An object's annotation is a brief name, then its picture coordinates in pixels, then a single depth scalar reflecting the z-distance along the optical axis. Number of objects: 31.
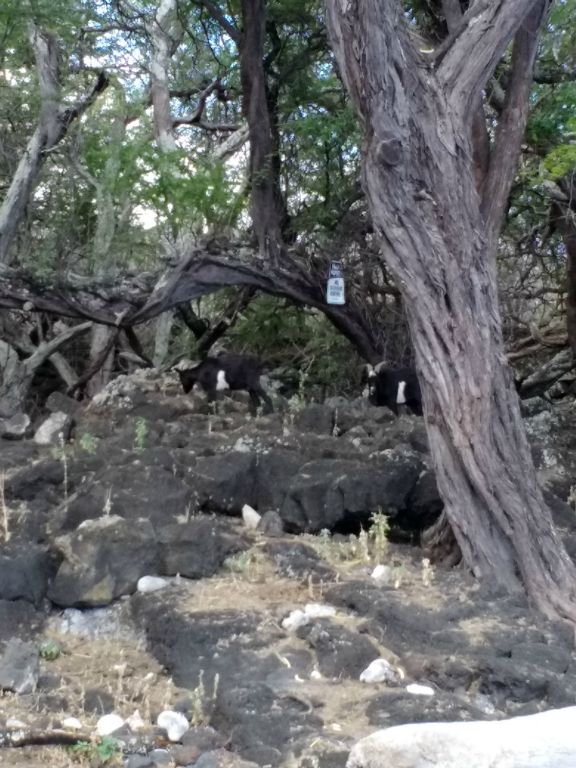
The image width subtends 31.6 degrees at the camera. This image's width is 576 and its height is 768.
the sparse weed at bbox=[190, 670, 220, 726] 4.79
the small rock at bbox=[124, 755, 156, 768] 4.22
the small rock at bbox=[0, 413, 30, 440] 9.05
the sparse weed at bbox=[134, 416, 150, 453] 8.21
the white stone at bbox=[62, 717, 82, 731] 4.65
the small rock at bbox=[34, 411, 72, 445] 8.91
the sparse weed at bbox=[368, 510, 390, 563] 6.86
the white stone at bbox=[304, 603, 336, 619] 5.74
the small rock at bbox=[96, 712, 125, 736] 4.61
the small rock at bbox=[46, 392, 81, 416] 9.86
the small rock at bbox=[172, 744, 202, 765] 4.37
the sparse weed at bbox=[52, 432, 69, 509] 7.49
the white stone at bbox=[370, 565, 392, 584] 6.35
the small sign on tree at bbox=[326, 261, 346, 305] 10.74
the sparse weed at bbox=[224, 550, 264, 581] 6.43
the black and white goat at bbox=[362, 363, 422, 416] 10.91
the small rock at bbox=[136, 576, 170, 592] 6.24
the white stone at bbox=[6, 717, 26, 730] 4.59
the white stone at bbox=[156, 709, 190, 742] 4.61
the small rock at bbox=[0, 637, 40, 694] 5.04
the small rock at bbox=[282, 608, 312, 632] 5.59
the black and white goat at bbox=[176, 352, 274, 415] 10.97
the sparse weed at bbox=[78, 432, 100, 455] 8.19
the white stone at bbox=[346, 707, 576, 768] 3.18
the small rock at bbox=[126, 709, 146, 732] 4.68
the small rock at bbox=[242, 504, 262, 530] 7.43
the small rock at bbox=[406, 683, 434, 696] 4.80
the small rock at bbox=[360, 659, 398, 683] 5.02
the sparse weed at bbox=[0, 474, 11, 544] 6.57
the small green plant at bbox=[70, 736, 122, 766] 4.27
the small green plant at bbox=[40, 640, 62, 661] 5.64
